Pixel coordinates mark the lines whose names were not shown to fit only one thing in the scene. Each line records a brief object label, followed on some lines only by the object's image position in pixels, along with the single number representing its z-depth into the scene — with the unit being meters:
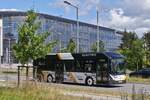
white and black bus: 23.17
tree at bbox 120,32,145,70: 39.22
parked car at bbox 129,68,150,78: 31.46
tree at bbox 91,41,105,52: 53.35
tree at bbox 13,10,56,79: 21.56
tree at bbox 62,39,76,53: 44.75
